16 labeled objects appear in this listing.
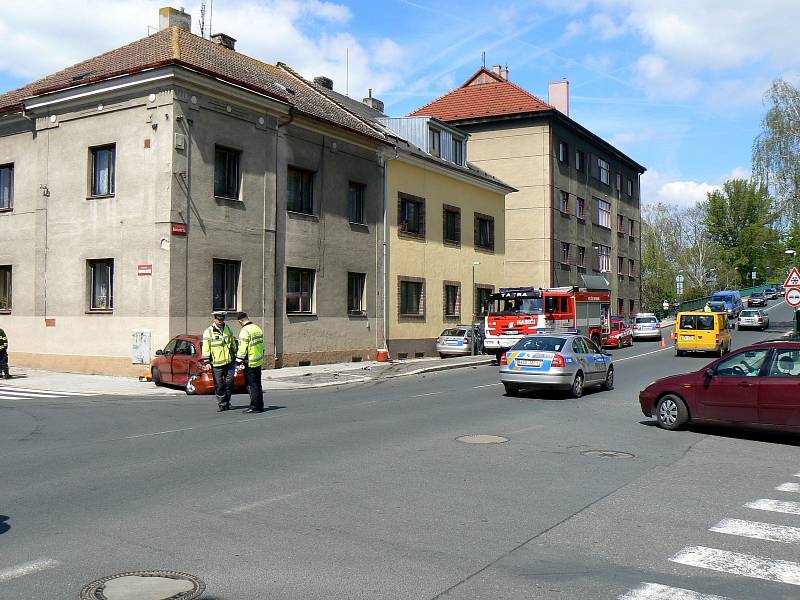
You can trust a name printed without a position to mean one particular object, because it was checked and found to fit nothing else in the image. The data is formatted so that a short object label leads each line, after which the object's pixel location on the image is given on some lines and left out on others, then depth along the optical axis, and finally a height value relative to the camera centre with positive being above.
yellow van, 36.00 -0.45
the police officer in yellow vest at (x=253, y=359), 14.59 -0.71
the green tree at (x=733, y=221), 93.12 +12.21
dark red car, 11.50 -1.07
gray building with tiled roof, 22.83 +3.52
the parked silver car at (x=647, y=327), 49.91 -0.32
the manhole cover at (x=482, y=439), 11.34 -1.71
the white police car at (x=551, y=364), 17.52 -0.96
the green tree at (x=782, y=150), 48.69 +10.86
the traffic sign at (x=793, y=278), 25.27 +1.42
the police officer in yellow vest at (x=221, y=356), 15.10 -0.68
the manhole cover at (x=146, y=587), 4.93 -1.71
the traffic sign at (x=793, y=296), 25.14 +0.85
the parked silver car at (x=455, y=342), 33.25 -0.87
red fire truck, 27.70 +0.30
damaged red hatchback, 19.08 -1.18
